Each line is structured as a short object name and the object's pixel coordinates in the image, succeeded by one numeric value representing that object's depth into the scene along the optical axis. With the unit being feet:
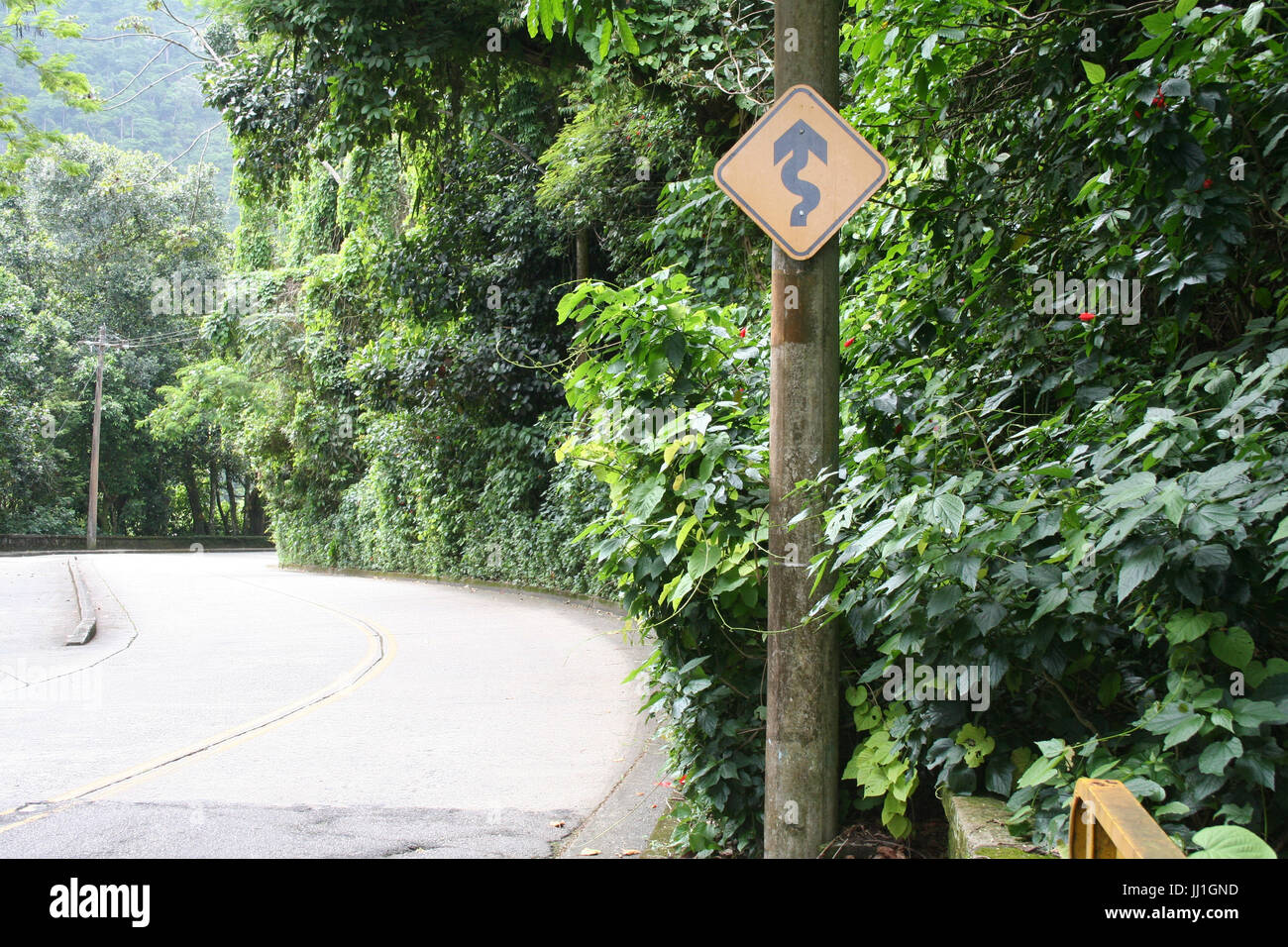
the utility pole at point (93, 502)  143.23
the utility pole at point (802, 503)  12.21
